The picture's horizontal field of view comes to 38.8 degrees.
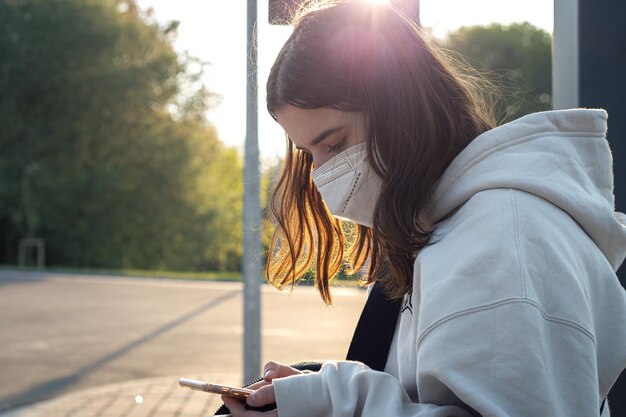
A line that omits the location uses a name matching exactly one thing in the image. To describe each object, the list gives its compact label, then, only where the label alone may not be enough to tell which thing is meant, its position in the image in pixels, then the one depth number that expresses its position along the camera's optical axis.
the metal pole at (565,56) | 2.29
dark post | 2.26
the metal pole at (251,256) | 5.73
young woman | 1.28
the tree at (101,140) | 29.11
